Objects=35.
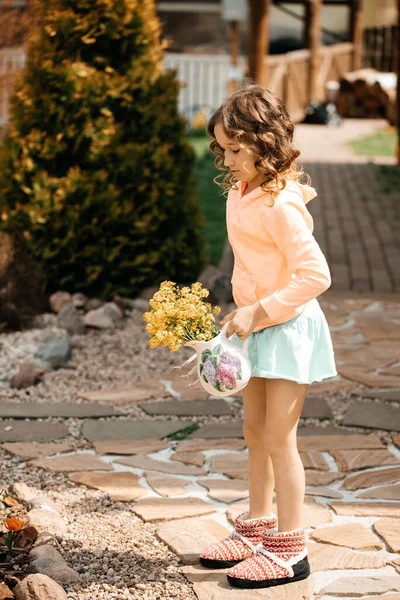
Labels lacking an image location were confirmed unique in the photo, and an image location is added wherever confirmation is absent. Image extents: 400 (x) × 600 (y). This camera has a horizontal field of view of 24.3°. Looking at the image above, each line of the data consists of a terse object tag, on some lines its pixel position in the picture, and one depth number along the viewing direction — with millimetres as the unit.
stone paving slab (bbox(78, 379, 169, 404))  5176
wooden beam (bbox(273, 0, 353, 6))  24331
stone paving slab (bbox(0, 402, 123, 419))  4883
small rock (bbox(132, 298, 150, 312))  6734
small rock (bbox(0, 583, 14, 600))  2906
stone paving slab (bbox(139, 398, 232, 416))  4980
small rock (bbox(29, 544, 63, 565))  3209
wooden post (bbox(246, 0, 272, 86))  12273
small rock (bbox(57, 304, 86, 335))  6328
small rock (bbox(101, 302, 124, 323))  6574
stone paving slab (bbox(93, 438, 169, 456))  4449
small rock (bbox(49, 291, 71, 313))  6719
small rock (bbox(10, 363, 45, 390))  5352
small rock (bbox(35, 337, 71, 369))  5707
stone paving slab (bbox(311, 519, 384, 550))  3461
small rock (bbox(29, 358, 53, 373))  5629
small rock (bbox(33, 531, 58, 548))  3365
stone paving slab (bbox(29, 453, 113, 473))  4211
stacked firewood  20750
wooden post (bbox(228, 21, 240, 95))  16000
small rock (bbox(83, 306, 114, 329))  6426
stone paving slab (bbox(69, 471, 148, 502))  3924
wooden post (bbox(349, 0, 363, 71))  24166
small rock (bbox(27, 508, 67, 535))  3498
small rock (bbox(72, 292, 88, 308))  6707
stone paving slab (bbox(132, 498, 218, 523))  3725
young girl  2893
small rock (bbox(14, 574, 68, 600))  2928
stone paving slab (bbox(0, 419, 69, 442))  4566
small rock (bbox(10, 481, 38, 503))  3754
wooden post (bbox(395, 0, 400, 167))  13641
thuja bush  6703
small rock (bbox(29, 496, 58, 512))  3655
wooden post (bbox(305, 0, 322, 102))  20250
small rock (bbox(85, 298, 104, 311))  6711
